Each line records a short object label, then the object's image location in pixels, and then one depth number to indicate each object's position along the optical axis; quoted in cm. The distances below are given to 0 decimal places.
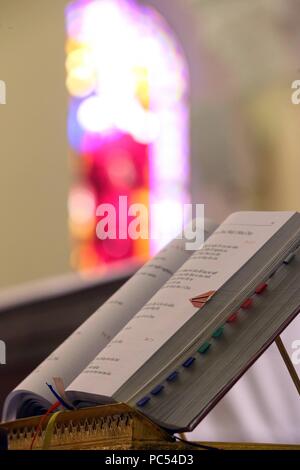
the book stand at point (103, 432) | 136
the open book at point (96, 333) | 161
